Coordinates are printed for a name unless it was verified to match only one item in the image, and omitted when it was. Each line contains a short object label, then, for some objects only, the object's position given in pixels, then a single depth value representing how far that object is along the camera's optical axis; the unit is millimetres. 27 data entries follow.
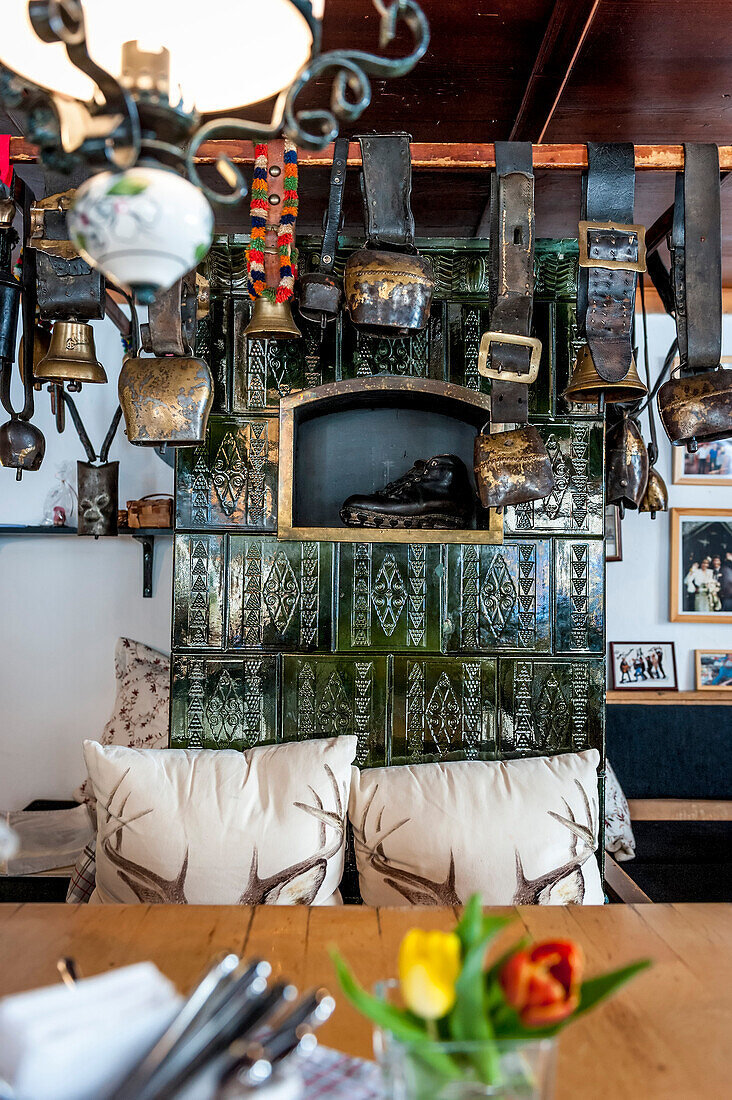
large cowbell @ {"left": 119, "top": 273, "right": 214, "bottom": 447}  2004
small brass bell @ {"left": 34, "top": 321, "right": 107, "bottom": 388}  2119
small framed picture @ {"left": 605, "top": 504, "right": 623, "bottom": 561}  3362
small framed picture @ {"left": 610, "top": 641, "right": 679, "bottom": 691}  3775
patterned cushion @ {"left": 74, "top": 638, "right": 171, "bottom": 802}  3174
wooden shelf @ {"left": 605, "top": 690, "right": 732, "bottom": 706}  3688
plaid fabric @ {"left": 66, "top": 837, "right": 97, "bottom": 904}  2328
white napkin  711
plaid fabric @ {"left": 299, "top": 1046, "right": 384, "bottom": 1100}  864
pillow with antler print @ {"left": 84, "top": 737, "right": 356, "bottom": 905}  1939
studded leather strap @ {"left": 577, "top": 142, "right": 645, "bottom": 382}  1967
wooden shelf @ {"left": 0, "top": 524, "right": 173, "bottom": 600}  3608
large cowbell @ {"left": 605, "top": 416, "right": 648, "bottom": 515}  2635
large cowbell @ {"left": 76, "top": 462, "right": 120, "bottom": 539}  2930
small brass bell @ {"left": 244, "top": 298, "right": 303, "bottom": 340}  2080
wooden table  989
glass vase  670
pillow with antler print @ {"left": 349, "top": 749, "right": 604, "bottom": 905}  1964
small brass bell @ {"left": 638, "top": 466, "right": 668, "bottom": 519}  3070
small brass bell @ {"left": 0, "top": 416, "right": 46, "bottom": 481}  2426
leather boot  2406
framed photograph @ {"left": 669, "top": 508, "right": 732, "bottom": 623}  3809
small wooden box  3248
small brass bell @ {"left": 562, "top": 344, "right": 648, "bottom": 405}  2109
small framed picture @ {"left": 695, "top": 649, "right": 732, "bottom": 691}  3787
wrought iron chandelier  964
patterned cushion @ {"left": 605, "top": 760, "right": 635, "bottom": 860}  3072
